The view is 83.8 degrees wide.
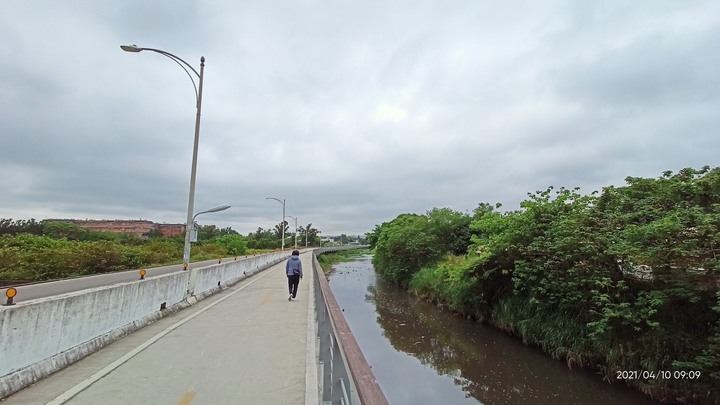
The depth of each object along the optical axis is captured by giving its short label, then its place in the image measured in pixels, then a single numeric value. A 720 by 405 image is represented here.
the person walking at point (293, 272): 13.89
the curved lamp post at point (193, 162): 13.74
